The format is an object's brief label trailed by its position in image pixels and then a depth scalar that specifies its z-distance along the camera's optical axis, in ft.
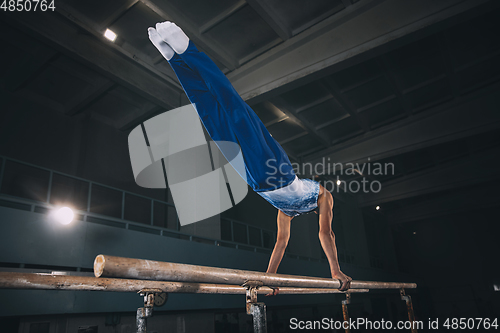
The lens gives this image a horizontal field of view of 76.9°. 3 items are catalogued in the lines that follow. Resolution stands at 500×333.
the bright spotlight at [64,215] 13.55
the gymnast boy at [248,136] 6.78
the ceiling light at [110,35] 17.51
